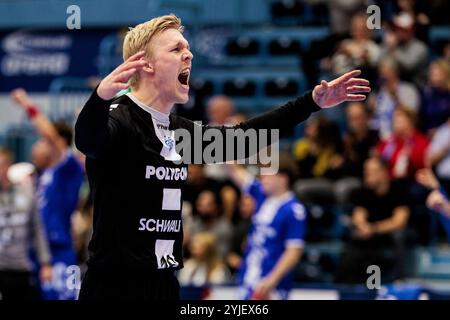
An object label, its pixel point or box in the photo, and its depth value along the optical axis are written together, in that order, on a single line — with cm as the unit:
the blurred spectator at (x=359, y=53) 1146
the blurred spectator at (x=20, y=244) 931
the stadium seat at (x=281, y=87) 1349
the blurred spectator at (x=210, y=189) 1105
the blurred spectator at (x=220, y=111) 1115
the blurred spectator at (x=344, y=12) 1236
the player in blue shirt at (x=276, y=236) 881
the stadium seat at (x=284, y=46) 1398
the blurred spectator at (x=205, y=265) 1016
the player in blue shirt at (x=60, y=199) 963
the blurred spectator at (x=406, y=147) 1056
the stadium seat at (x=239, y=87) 1395
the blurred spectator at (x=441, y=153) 1041
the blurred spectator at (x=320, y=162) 1102
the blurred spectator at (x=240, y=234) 1059
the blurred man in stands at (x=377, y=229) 980
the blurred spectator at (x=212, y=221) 1081
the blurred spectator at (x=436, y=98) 1077
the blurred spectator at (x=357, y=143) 1085
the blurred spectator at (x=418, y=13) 1175
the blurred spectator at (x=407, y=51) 1155
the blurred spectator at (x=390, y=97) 1124
